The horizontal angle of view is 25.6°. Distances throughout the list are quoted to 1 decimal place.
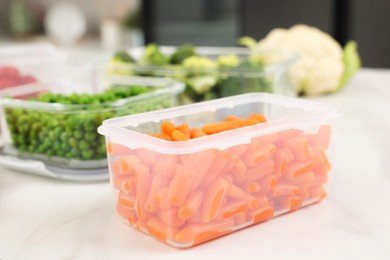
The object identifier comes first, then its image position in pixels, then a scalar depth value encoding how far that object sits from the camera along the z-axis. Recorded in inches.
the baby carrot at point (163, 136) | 30.1
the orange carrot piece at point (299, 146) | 31.0
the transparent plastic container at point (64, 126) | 35.9
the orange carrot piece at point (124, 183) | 30.0
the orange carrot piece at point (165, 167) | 28.4
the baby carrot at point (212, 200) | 28.8
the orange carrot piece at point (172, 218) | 28.6
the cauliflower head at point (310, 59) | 53.8
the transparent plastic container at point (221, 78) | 46.4
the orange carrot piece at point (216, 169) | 28.8
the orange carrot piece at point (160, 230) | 28.9
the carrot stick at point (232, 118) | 32.7
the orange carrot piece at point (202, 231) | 28.8
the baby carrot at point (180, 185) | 28.3
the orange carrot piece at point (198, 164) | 28.4
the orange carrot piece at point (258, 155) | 29.7
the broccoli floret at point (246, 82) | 46.4
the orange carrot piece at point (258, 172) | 29.7
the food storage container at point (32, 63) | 47.5
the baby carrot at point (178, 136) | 29.6
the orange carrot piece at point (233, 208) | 29.5
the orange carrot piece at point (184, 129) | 30.6
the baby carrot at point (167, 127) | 30.9
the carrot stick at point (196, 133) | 30.4
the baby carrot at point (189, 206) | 28.5
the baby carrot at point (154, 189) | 28.7
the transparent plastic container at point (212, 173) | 28.5
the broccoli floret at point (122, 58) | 50.5
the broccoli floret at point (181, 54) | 49.5
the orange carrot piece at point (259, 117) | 31.6
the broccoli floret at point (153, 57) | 49.1
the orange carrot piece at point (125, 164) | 29.7
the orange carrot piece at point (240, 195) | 29.4
